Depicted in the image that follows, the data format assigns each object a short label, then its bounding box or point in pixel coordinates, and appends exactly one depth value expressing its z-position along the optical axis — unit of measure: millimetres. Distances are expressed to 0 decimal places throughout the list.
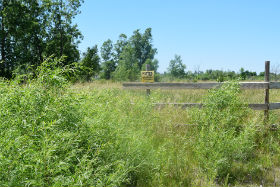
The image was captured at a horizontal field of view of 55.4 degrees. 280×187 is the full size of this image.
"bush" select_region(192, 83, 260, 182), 4301
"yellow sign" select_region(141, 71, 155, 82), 8141
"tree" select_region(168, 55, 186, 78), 47406
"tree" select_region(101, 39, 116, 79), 48466
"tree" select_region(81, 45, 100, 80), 25281
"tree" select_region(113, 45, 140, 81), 41878
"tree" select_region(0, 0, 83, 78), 23922
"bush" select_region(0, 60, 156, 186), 2365
